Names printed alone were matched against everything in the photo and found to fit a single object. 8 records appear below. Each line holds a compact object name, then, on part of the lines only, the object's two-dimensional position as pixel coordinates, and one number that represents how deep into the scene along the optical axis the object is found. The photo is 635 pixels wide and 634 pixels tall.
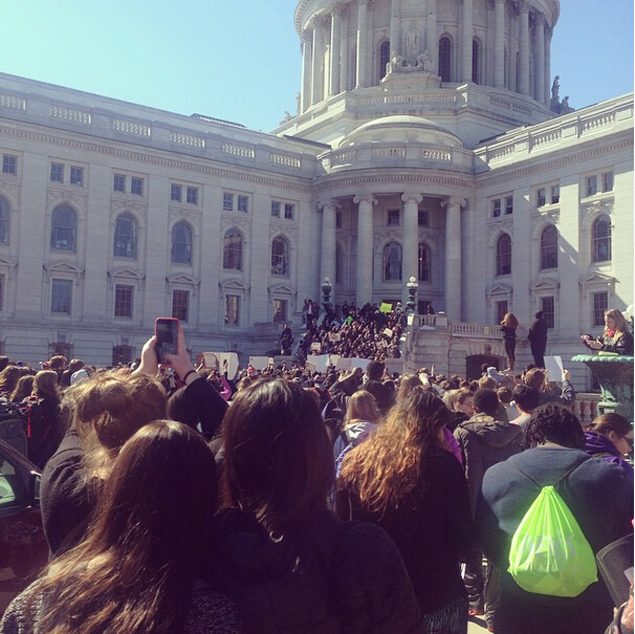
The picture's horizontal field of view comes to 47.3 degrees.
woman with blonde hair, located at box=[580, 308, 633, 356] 12.55
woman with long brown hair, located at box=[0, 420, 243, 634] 2.30
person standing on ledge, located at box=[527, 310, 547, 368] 22.69
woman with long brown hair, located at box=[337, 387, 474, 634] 4.18
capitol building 41.66
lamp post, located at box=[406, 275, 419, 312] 39.50
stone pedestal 12.72
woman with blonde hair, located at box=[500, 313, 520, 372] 23.55
